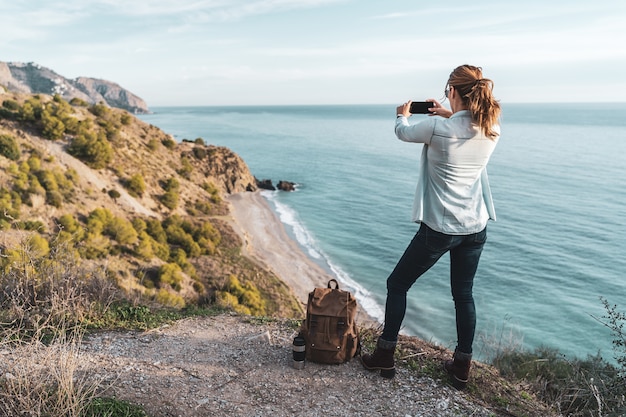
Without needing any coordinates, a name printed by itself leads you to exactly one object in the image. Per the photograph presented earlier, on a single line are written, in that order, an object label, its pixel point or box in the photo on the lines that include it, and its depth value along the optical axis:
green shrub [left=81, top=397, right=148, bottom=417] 3.39
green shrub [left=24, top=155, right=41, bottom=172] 20.36
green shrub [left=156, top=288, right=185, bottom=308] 14.12
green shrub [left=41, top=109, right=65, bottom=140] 24.81
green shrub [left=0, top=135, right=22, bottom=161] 19.94
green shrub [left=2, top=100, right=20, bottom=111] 25.31
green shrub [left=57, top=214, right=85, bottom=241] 17.73
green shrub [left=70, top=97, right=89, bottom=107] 33.86
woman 3.45
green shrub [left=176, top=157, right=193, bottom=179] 36.00
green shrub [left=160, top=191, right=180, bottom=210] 27.75
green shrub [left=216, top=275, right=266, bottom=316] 16.66
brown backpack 4.55
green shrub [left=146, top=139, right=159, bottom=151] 35.28
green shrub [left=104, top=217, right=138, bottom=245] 19.19
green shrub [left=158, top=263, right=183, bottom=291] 17.50
